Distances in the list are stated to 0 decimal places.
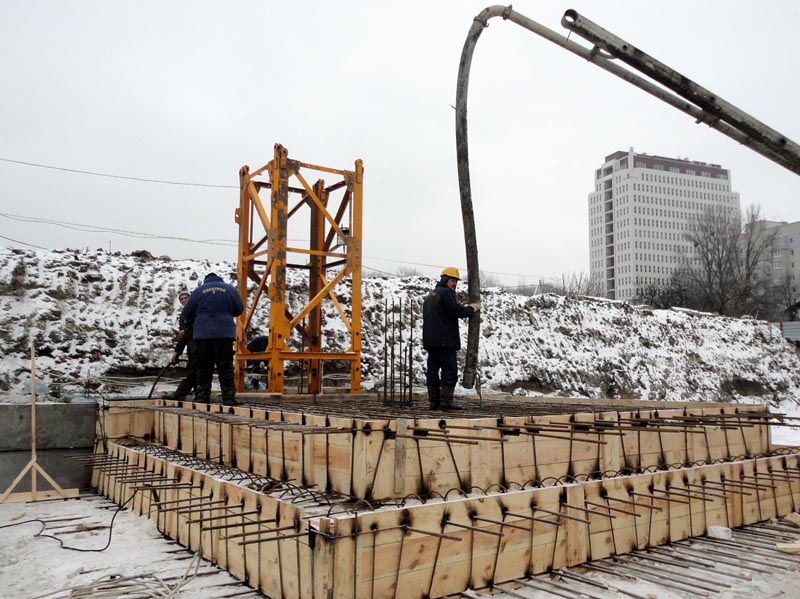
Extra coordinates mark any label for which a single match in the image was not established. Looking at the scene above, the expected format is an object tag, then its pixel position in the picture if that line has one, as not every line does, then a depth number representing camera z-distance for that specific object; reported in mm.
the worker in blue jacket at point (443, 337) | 6965
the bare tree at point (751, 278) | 38344
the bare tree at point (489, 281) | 48400
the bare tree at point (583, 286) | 47750
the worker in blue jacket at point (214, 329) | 7691
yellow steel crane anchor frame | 9273
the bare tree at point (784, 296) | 49544
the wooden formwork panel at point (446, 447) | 4316
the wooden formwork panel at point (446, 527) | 3496
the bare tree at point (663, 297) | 31259
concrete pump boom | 7297
